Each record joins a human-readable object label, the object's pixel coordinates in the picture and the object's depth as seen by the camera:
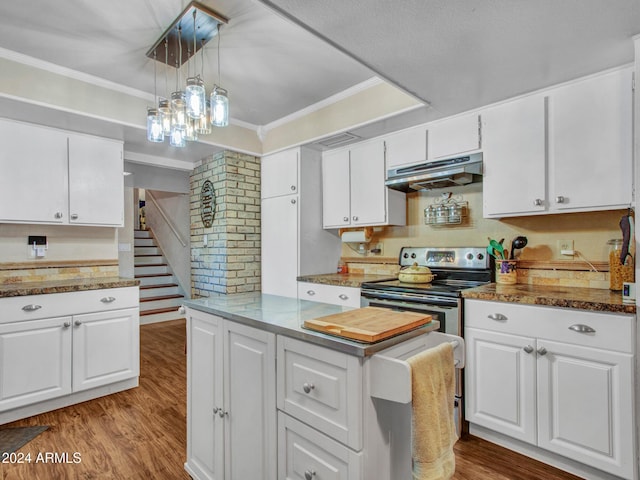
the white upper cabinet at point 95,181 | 2.92
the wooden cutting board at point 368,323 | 1.10
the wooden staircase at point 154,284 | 5.58
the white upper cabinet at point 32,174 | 2.59
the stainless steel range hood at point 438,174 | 2.47
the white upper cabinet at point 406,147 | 2.82
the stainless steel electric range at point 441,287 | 2.23
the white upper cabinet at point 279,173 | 3.50
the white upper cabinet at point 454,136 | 2.52
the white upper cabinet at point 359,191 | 3.10
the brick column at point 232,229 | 3.62
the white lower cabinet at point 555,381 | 1.69
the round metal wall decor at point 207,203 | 3.79
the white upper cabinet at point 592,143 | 1.92
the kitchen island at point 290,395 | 1.05
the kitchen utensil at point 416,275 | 2.74
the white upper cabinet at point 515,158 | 2.22
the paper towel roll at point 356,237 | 3.41
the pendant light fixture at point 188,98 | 1.92
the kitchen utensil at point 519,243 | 2.44
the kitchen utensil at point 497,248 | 2.50
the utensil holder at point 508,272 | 2.46
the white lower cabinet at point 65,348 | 2.41
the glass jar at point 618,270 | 1.97
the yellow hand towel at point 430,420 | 1.03
